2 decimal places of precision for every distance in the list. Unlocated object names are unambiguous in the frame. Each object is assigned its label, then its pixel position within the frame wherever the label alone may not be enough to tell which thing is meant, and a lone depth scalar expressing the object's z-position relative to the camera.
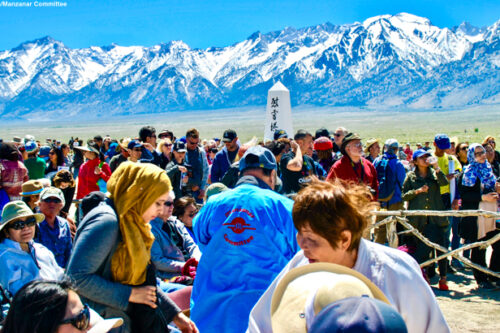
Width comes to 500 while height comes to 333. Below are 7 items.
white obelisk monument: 17.14
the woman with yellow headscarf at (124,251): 2.17
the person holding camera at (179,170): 6.54
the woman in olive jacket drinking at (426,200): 5.99
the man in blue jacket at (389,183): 6.52
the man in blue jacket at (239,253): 2.41
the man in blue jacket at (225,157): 7.20
